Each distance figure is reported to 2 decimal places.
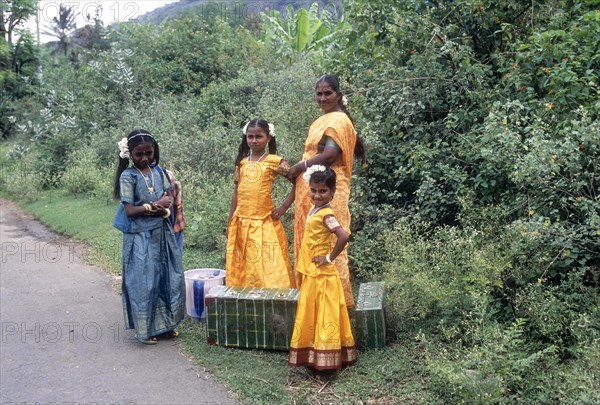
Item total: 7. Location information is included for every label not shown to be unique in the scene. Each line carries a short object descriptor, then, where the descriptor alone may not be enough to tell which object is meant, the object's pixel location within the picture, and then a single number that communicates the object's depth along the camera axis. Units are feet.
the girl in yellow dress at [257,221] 19.70
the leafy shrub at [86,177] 45.29
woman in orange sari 17.99
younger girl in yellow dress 15.79
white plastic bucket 20.18
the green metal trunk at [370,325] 17.06
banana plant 53.42
